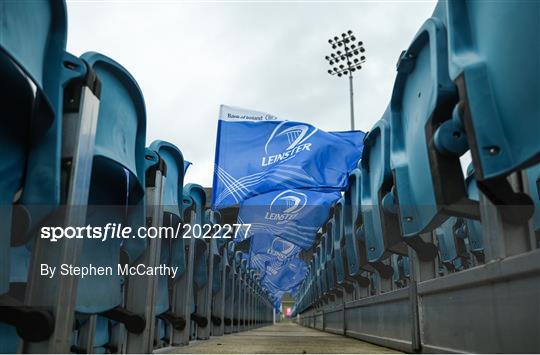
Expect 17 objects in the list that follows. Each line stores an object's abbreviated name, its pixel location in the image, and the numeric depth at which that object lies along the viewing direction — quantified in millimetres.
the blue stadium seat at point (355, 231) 5008
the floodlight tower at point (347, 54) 20109
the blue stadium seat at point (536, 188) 2938
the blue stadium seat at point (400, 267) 5641
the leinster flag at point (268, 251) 12695
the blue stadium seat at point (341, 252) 6379
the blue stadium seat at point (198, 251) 4809
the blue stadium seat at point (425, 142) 2209
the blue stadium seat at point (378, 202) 3518
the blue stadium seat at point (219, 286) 7379
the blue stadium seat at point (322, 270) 9779
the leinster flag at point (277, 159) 8172
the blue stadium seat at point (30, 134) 1675
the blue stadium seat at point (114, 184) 2441
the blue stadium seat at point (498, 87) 1503
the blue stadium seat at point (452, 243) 4918
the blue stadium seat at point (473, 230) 4047
